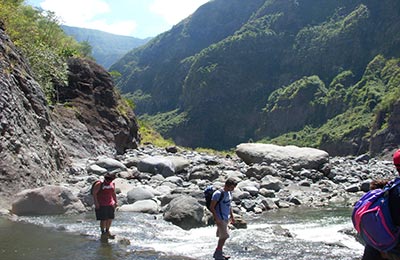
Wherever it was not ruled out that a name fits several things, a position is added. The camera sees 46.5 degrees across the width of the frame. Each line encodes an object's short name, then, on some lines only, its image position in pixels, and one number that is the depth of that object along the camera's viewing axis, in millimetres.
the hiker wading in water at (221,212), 8219
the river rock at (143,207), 13172
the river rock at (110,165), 18688
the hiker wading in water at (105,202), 9781
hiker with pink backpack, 4141
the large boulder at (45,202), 11836
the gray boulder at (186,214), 11359
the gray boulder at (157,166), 19578
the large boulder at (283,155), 24078
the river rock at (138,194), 14312
